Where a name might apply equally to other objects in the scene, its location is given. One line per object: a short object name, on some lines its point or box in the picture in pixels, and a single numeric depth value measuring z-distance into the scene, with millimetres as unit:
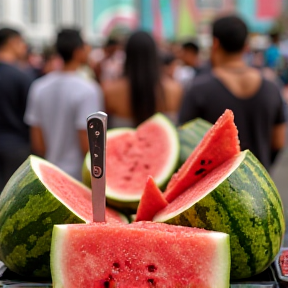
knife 1053
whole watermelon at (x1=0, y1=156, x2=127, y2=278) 1247
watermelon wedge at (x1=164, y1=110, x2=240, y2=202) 1306
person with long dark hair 3883
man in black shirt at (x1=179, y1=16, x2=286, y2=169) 3260
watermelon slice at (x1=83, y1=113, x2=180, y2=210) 1593
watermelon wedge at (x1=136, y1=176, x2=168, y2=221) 1290
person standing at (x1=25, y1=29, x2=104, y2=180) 3818
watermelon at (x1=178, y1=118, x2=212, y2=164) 1725
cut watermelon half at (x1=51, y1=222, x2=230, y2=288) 1075
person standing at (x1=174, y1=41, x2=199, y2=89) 8562
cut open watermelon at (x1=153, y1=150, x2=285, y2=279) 1203
